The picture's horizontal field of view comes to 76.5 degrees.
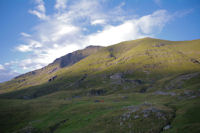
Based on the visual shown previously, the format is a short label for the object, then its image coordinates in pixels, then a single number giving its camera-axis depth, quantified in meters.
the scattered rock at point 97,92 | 162.82
